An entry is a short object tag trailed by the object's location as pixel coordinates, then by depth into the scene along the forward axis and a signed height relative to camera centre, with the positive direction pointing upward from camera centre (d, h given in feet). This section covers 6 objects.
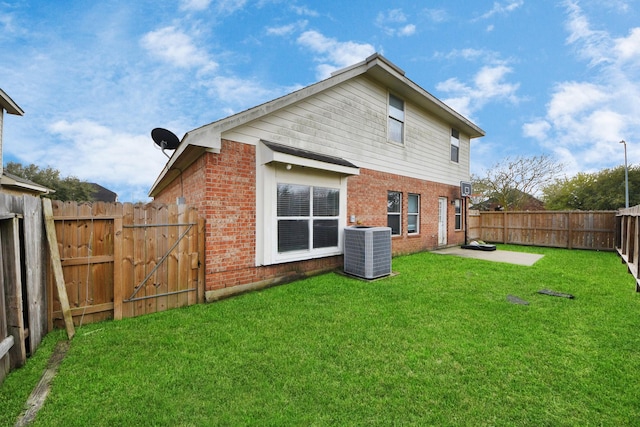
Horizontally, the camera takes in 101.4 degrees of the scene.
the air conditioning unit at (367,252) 19.92 -3.00
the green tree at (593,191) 74.43 +6.92
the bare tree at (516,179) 79.15 +10.93
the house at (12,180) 32.48 +5.36
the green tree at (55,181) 89.73 +12.29
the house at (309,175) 16.56 +3.24
